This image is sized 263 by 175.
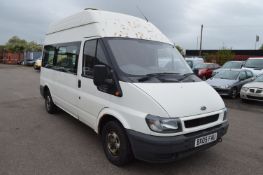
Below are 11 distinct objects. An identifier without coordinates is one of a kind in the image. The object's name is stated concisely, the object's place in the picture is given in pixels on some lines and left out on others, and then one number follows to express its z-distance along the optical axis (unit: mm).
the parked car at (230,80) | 11680
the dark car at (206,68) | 18642
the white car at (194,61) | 20336
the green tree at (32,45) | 62172
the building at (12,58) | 38594
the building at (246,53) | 39375
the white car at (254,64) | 15558
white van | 3607
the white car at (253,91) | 10055
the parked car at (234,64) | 17878
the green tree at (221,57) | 34781
